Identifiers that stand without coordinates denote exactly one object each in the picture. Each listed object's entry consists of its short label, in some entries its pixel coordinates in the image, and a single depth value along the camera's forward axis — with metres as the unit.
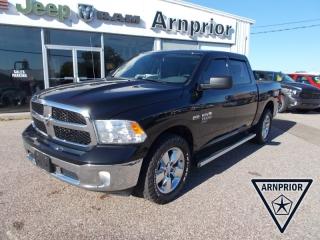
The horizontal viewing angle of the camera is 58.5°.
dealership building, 9.88
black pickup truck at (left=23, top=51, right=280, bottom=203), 2.73
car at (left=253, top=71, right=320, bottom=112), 11.15
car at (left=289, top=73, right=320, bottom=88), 15.84
